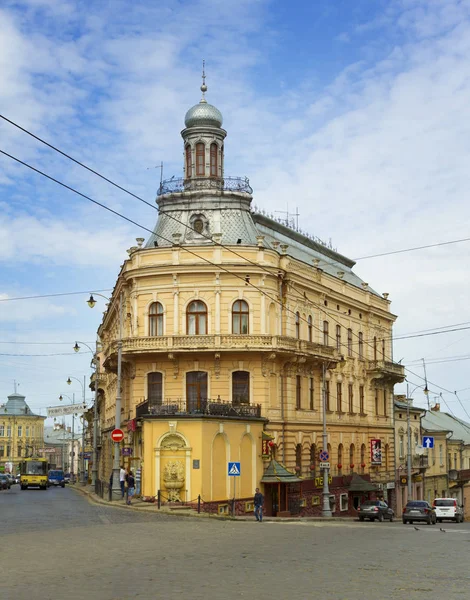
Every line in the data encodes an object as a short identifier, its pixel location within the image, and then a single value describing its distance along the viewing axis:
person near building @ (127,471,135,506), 39.30
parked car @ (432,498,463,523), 48.84
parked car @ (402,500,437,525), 43.06
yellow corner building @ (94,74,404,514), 41.34
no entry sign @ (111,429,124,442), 40.19
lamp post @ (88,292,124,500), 41.72
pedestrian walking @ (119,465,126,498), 43.31
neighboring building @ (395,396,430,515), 68.06
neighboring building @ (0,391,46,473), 155.50
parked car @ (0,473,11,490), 71.75
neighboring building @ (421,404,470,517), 78.12
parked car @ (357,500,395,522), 46.09
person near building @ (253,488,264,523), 36.62
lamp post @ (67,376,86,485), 80.62
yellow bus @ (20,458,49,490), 72.69
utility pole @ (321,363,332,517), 44.75
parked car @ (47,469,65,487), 87.13
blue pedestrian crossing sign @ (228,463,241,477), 36.69
